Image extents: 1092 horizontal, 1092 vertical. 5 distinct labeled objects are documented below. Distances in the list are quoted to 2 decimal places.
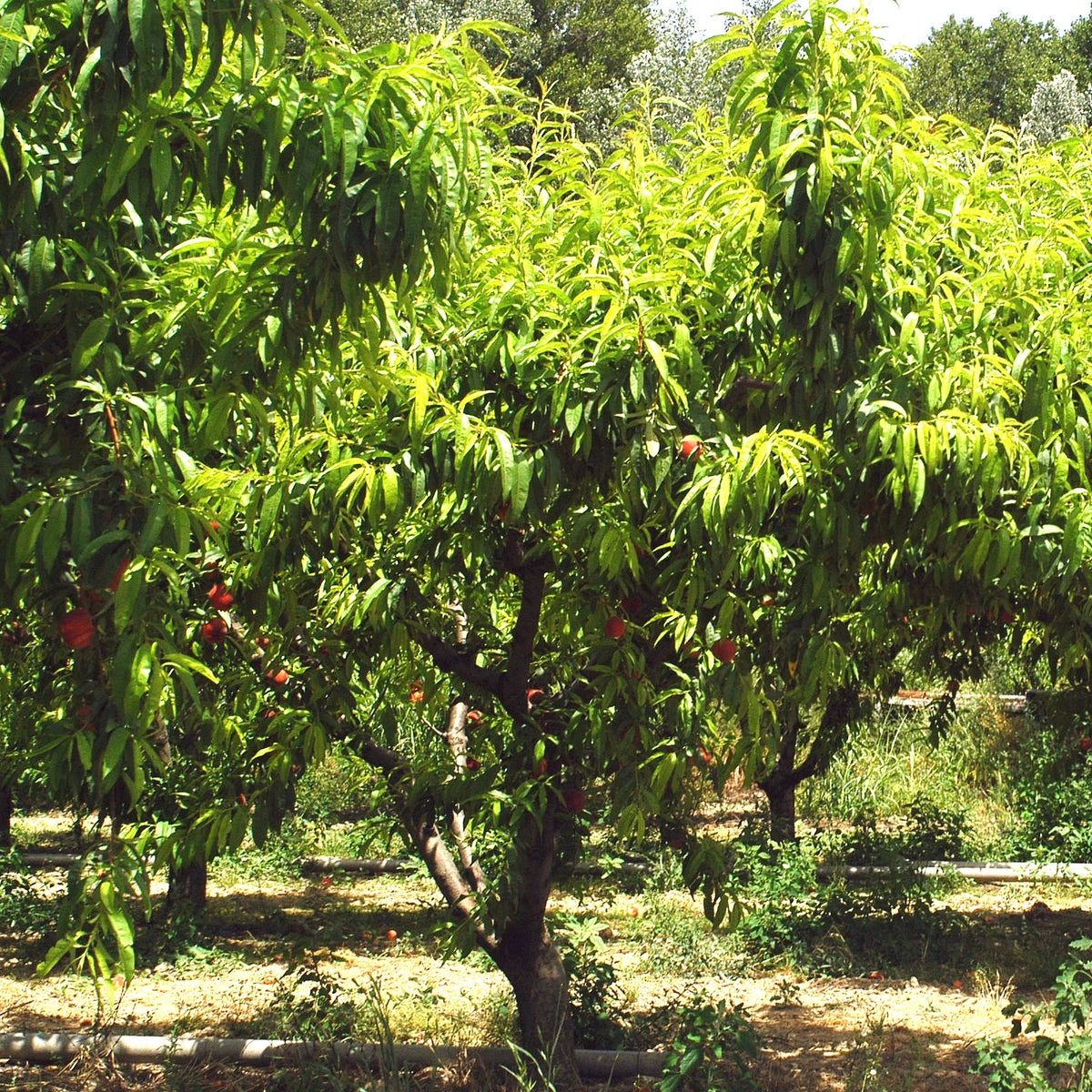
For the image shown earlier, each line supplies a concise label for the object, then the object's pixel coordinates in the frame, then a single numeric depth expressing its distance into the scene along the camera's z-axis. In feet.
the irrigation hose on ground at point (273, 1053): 12.88
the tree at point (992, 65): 85.25
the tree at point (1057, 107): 63.31
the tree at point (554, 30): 67.46
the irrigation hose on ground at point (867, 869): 24.16
